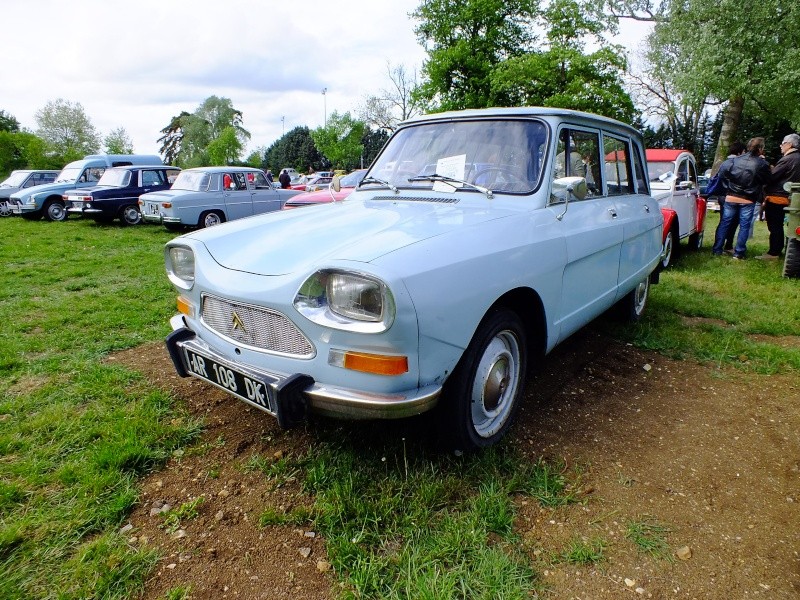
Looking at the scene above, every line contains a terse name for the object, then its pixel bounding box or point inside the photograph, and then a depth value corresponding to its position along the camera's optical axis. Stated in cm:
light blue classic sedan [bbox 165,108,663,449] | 191
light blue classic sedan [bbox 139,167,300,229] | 1095
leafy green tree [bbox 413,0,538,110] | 2645
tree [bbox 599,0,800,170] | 1384
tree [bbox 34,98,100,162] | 4341
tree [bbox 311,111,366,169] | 4659
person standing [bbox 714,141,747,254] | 793
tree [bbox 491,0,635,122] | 2080
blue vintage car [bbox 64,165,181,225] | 1277
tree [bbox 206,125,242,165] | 5331
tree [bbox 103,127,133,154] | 4534
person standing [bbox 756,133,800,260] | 738
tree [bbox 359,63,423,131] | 4444
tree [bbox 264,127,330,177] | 7106
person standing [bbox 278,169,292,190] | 1969
